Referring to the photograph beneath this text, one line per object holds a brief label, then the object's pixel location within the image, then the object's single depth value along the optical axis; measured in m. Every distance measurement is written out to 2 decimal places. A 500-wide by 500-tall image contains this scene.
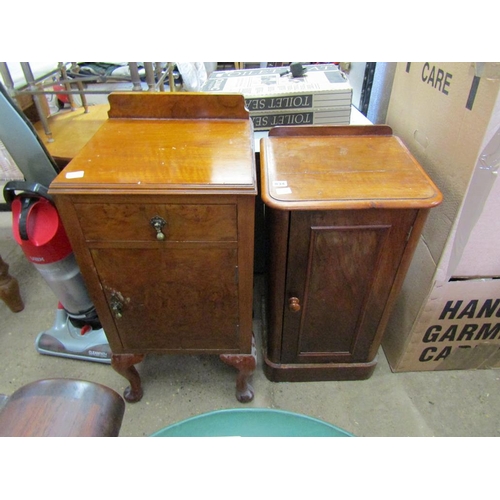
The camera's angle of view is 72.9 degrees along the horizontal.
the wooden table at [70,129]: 1.28
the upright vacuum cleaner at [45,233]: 1.00
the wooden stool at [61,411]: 0.35
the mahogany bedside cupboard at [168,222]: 0.69
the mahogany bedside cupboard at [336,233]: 0.78
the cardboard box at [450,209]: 0.78
